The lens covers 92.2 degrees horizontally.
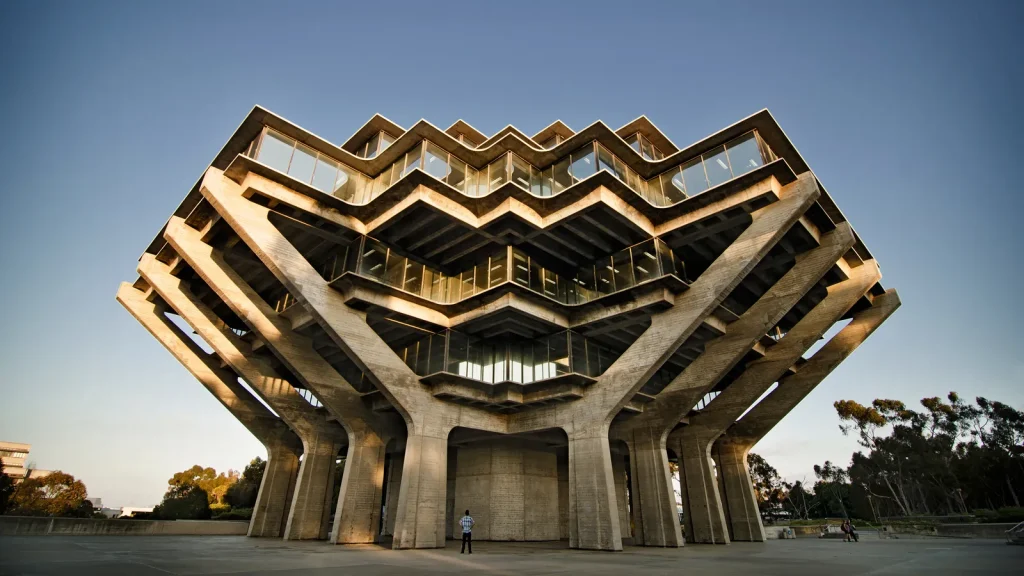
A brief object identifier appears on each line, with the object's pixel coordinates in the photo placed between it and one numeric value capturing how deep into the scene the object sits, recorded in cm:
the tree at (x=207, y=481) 7231
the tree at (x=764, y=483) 6719
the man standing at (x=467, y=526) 1745
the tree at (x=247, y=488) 5409
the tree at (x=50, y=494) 5331
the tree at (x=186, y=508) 3717
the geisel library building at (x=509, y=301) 2014
